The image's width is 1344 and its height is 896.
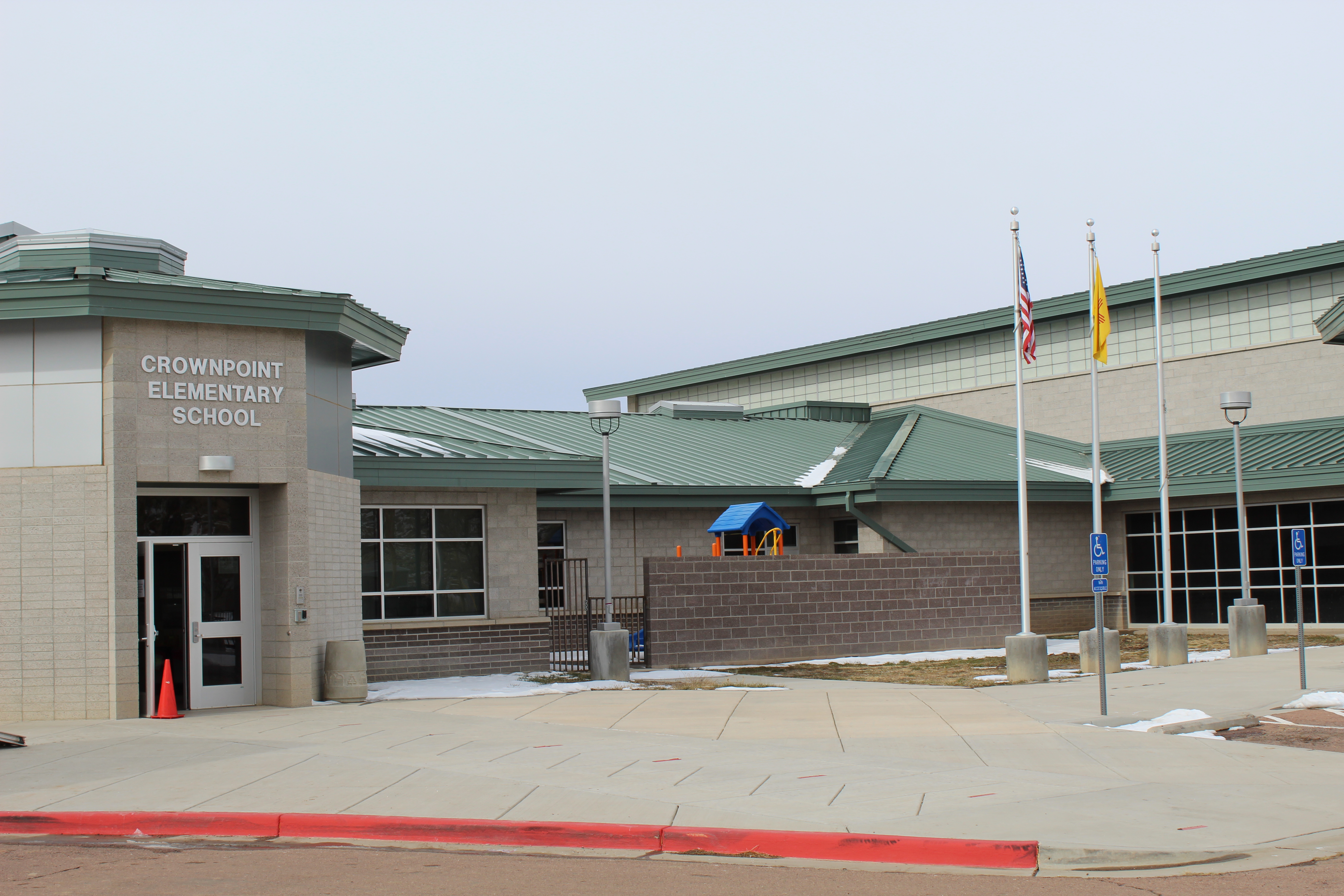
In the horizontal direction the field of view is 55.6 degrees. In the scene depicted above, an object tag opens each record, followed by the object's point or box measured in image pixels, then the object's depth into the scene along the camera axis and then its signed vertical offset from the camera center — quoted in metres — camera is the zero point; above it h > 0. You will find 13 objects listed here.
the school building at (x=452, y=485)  15.46 +0.91
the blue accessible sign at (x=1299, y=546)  17.09 -0.36
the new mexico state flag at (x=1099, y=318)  20.09 +3.27
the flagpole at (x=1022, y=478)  19.12 +0.76
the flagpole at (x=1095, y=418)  19.41 +1.70
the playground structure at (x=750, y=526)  24.94 +0.18
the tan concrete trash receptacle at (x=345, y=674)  17.20 -1.70
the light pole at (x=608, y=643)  19.72 -1.60
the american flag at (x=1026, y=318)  19.61 +3.22
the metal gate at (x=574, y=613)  21.83 -1.38
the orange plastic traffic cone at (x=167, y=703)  15.39 -1.82
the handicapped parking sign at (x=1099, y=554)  14.66 -0.33
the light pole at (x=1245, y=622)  22.30 -1.77
